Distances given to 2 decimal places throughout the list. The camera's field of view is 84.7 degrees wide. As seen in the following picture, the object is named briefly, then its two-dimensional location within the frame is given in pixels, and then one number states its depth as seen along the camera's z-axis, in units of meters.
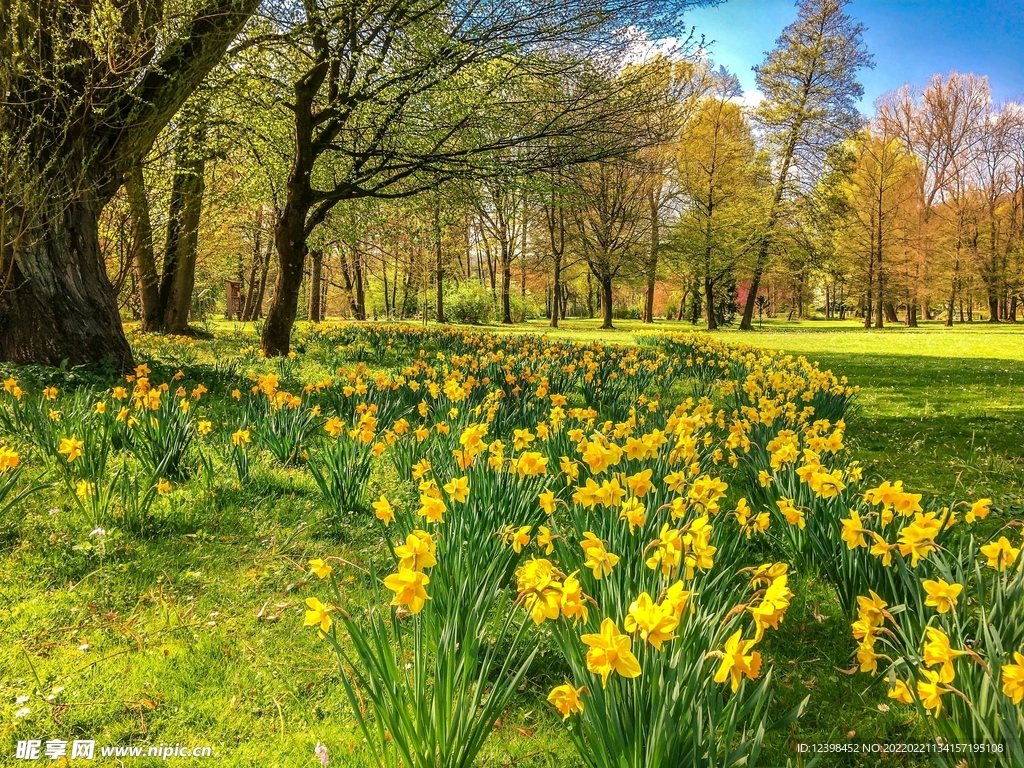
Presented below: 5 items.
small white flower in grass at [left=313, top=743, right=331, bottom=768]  1.49
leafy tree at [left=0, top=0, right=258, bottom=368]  4.60
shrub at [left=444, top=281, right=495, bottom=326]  28.64
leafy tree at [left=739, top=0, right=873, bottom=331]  23.44
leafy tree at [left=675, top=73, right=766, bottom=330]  23.95
